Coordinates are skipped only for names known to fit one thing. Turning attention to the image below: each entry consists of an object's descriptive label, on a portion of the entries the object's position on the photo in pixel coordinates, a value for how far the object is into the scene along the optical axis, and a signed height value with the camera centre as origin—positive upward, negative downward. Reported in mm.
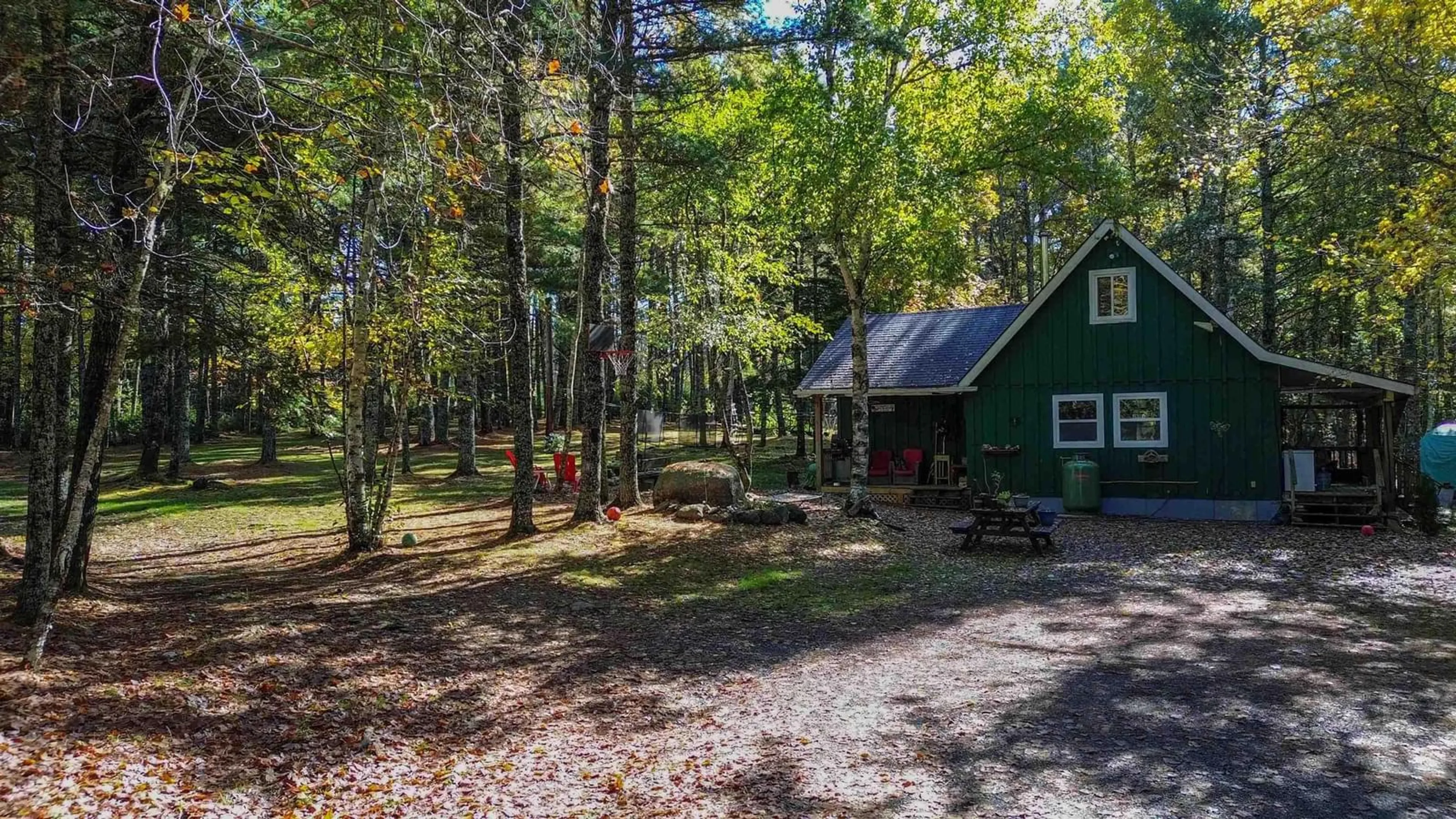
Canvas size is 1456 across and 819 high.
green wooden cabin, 16250 +109
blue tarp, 18281 -1378
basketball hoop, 13773 +1054
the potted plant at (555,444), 26688 -961
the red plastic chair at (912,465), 20812 -1496
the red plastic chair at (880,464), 21422 -1505
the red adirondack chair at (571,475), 19125 -1451
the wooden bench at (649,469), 19406 -1456
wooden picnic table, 12945 -2007
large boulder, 15852 -1474
